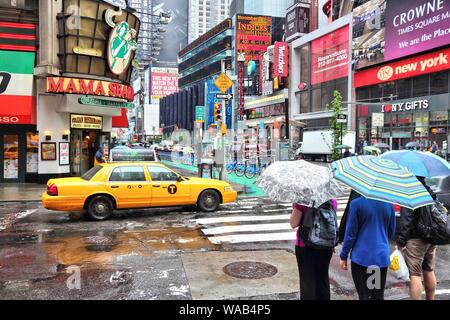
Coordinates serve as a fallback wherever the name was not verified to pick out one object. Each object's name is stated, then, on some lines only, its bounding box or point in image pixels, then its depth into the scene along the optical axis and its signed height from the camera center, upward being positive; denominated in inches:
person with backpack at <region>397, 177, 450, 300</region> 172.2 -37.8
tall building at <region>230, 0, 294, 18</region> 4753.9 +1614.3
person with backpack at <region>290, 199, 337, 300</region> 157.5 -36.6
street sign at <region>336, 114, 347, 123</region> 868.0 +62.7
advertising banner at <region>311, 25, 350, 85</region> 1717.5 +404.5
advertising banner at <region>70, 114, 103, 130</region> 802.8 +50.9
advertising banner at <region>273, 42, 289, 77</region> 2176.4 +463.6
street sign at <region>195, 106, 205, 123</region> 1676.9 +139.6
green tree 874.8 +44.6
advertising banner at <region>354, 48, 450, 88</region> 1214.7 +261.7
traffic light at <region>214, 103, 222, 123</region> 731.4 +62.2
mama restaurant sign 716.7 +109.1
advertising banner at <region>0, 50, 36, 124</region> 689.6 +100.6
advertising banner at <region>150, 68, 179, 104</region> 5654.5 +899.3
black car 409.5 -48.8
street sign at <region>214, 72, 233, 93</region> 732.0 +115.4
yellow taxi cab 408.5 -44.5
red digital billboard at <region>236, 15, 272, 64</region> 3257.9 +898.2
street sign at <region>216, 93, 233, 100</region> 711.1 +88.4
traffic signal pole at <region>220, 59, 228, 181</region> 722.4 -19.3
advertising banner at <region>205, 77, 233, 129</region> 3376.0 +371.8
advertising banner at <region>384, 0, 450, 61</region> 1189.7 +373.9
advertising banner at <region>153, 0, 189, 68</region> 6294.8 +1766.6
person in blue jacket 152.6 -35.3
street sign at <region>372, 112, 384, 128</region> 932.6 +66.2
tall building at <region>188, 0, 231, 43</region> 7480.3 +2070.0
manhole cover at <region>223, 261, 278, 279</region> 242.8 -74.0
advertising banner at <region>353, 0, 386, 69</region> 1470.2 +425.6
